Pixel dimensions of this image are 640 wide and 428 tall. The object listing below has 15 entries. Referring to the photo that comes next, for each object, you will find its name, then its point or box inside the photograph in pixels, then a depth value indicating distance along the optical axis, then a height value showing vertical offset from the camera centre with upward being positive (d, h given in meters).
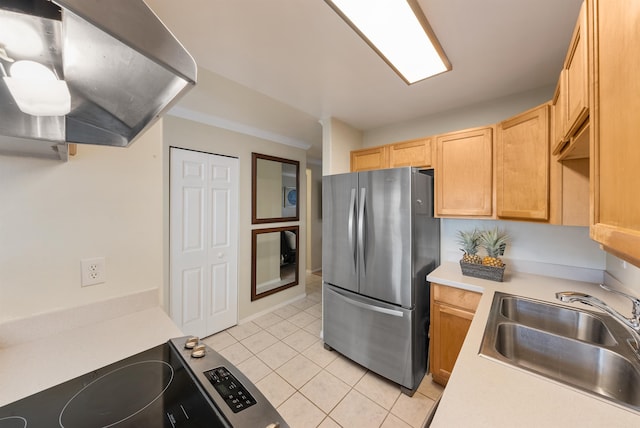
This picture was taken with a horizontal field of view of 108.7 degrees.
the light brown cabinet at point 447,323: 1.65 -0.82
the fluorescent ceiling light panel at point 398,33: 1.02 +0.95
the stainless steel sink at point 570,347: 0.84 -0.57
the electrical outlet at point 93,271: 1.08 -0.29
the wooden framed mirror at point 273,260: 3.00 -0.68
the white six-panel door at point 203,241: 2.32 -0.32
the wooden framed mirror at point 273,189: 2.96 +0.33
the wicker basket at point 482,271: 1.68 -0.43
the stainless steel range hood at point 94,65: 0.42 +0.34
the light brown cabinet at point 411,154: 2.13 +0.59
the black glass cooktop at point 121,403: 0.60 -0.55
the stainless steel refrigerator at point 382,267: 1.77 -0.45
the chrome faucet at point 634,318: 0.84 -0.38
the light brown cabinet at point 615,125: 0.46 +0.21
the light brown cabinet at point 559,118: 1.12 +0.52
